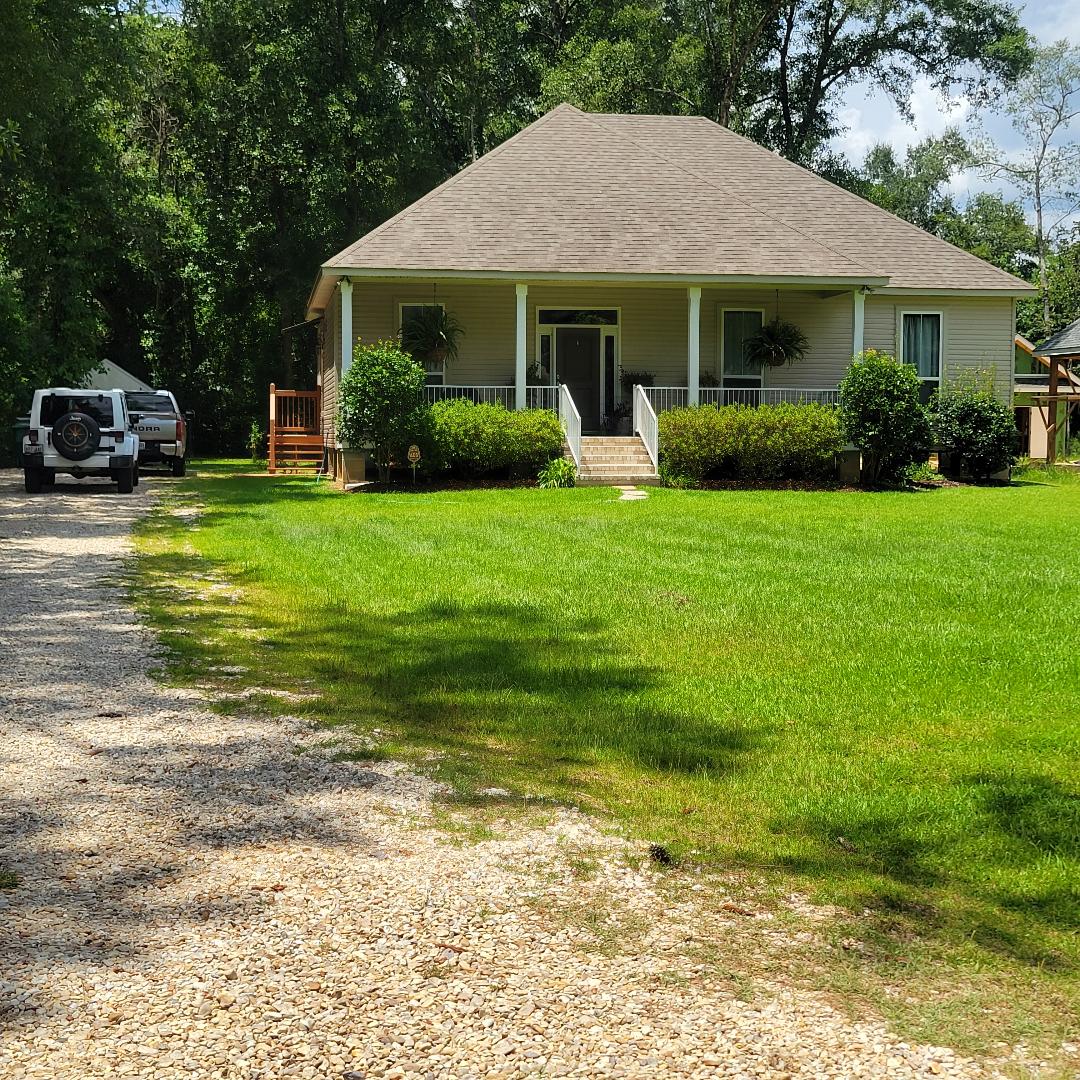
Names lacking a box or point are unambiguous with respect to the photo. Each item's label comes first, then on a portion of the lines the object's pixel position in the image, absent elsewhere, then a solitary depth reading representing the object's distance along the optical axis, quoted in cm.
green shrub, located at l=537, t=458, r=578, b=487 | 2000
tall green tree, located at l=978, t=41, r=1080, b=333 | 4838
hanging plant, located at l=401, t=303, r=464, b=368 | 2273
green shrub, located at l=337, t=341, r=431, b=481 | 1980
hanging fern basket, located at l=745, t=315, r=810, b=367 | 2405
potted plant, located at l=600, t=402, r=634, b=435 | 2405
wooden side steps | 2845
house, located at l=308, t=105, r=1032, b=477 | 2203
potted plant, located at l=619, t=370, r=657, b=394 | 2430
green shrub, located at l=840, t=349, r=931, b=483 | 2102
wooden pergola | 3116
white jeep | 1919
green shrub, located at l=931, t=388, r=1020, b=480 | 2317
